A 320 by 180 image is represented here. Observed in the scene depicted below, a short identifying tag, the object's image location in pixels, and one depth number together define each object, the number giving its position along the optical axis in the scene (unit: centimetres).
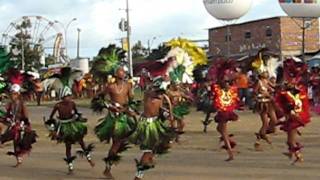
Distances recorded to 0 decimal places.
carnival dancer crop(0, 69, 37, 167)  1414
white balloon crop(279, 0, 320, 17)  3102
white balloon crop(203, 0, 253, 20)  3088
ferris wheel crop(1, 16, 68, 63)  8915
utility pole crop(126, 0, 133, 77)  5597
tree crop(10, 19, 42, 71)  8579
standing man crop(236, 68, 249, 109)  1515
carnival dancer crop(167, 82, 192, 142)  1775
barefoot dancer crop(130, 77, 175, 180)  1104
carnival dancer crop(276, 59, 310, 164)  1331
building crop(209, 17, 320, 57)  5072
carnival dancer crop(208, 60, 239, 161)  1427
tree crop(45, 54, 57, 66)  9476
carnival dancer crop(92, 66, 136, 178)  1188
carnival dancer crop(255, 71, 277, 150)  1595
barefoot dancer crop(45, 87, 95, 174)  1290
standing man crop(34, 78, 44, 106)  1537
